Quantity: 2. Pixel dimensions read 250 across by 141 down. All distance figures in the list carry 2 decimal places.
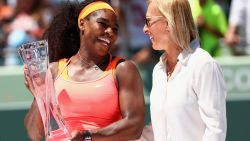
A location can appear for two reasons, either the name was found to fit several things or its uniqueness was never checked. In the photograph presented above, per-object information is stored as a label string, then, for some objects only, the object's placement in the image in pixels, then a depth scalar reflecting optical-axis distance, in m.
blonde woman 7.00
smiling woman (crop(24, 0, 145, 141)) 8.45
